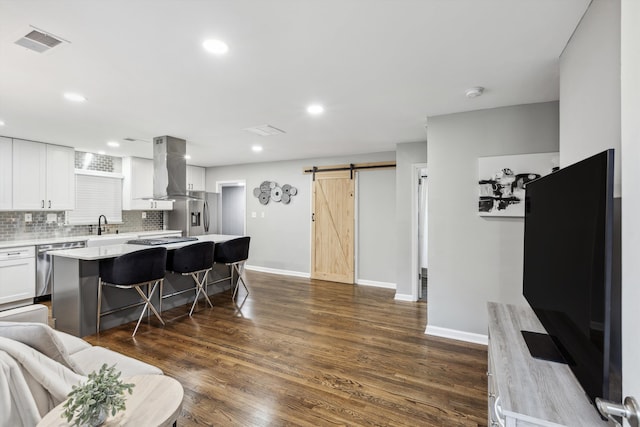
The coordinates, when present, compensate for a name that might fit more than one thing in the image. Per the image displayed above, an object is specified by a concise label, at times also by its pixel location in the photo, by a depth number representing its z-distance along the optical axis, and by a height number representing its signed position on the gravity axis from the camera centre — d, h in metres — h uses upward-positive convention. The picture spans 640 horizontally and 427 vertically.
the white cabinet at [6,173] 4.26 +0.47
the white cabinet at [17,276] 4.02 -0.96
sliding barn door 5.72 -0.35
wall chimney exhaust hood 4.29 +0.59
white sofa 1.22 -0.73
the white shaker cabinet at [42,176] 4.44 +0.47
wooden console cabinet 0.97 -0.66
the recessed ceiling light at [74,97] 2.77 +1.04
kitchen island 3.19 -0.97
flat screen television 0.92 -0.24
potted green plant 1.07 -0.70
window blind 5.24 +0.17
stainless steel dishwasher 4.39 -0.95
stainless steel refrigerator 6.49 -0.17
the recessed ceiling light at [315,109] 3.12 +1.07
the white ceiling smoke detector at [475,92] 2.61 +1.05
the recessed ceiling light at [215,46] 1.91 +1.06
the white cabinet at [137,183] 5.88 +0.49
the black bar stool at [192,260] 3.80 -0.67
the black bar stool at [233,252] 4.39 -0.65
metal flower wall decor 6.33 +0.37
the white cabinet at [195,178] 7.03 +0.72
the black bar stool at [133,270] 3.17 -0.68
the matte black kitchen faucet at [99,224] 5.49 -0.31
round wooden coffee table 1.17 -0.84
